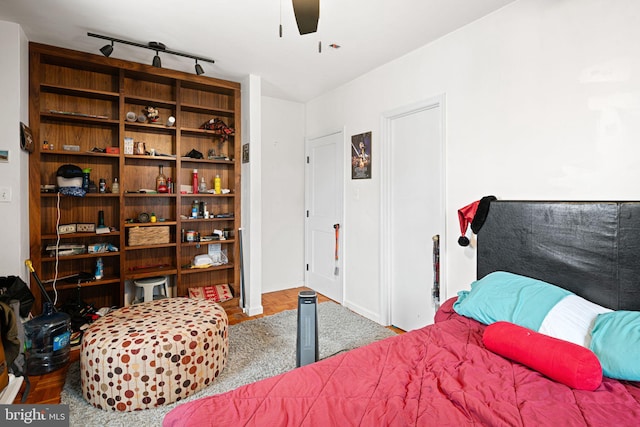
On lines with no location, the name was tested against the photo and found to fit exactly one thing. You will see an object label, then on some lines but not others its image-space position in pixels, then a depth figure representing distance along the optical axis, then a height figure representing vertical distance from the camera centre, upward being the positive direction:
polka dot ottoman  1.92 -0.91
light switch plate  2.47 +0.12
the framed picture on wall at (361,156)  3.46 +0.56
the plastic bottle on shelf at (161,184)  3.50 +0.27
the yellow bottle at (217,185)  3.78 +0.26
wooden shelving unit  3.02 +0.50
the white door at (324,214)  3.98 -0.08
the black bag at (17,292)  2.25 -0.57
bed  1.14 -0.68
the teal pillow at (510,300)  1.67 -0.51
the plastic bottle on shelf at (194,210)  3.69 -0.01
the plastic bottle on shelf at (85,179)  3.05 +0.28
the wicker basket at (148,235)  3.31 -0.27
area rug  1.90 -1.17
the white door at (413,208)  2.81 -0.01
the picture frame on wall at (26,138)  2.56 +0.57
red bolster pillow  1.27 -0.62
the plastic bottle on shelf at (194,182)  3.69 +0.30
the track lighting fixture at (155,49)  2.68 +1.39
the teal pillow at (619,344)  1.31 -0.57
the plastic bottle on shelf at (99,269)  3.23 -0.59
